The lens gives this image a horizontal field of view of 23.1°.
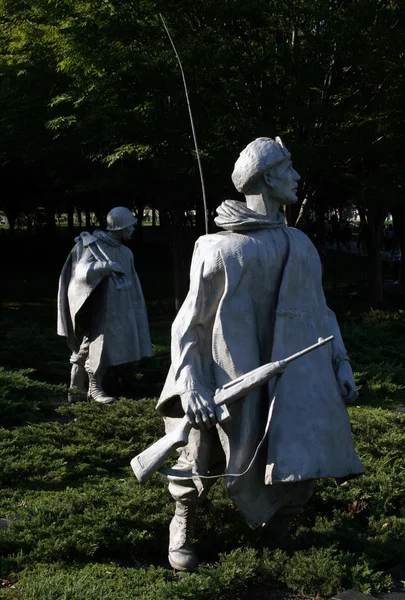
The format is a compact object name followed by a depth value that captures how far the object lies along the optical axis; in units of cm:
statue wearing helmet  1148
